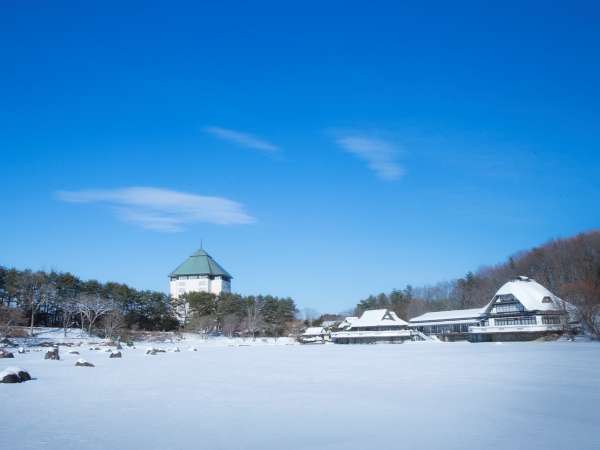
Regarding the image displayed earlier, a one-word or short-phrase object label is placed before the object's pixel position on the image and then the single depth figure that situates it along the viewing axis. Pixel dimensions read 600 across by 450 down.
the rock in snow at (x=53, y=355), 26.04
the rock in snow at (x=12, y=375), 14.05
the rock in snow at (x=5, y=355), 26.61
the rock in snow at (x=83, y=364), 20.84
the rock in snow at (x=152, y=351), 33.90
